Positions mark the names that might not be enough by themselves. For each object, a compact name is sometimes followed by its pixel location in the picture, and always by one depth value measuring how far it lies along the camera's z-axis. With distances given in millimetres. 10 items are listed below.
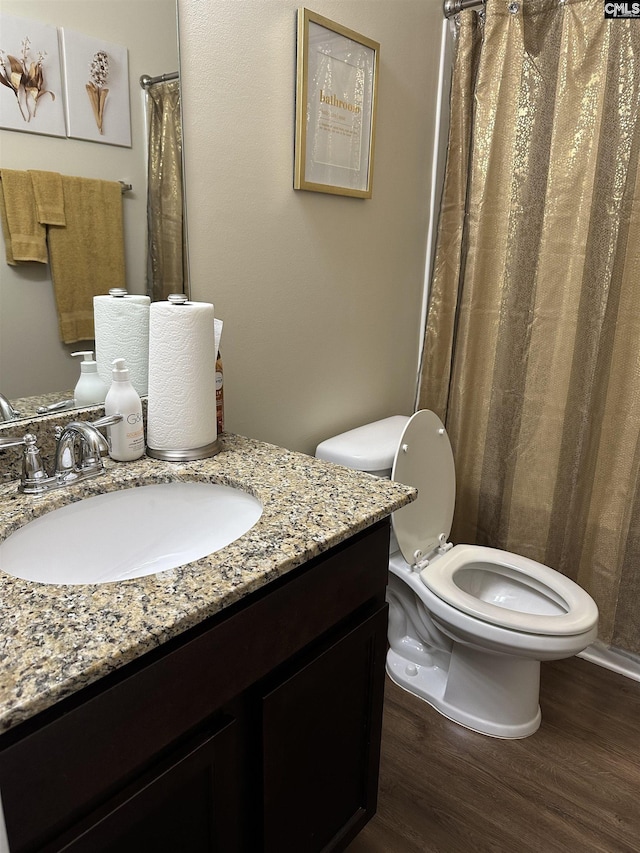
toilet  1553
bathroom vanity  650
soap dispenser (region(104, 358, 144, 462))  1180
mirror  1070
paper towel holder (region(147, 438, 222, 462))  1225
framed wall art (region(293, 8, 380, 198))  1511
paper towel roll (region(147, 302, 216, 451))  1186
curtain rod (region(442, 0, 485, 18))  1845
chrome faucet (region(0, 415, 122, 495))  1055
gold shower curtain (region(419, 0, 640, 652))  1705
